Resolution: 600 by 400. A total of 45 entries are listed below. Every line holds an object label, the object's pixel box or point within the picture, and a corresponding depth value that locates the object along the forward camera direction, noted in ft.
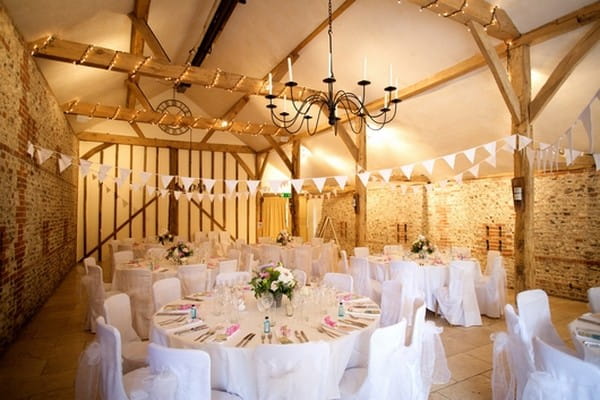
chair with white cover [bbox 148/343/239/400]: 5.80
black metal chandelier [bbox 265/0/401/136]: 11.70
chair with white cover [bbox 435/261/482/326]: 15.30
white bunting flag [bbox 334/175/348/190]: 22.80
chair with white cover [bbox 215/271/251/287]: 12.89
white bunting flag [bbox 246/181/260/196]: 25.41
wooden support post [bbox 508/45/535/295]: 14.58
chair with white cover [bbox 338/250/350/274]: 19.08
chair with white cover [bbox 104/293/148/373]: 8.65
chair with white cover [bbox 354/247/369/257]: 20.52
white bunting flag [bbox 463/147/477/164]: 15.85
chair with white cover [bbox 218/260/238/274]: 16.26
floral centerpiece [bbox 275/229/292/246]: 26.45
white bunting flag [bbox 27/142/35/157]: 15.30
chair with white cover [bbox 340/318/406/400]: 6.52
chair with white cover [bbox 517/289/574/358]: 9.08
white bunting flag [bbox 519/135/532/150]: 14.28
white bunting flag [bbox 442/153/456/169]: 16.47
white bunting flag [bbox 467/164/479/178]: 23.46
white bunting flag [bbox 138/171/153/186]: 22.99
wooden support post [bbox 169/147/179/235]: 38.96
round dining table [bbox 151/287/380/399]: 6.89
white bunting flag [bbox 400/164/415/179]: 18.62
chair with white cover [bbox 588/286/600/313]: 10.08
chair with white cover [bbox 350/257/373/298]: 16.25
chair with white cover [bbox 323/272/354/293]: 12.02
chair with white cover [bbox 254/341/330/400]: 6.10
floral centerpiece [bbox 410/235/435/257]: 18.24
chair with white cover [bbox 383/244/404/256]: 21.81
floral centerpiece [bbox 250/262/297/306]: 9.02
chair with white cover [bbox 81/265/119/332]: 14.33
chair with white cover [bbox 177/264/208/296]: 14.76
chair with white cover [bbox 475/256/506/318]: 16.37
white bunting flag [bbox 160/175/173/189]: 24.34
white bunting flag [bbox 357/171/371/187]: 22.04
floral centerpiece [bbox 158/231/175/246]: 26.20
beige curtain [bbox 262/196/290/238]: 43.11
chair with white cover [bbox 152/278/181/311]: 10.95
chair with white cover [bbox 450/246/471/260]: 18.12
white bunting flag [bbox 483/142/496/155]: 15.27
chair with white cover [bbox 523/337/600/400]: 5.66
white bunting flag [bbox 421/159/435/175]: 17.39
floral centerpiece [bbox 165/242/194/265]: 17.44
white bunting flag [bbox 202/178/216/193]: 24.95
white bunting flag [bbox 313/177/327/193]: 23.10
